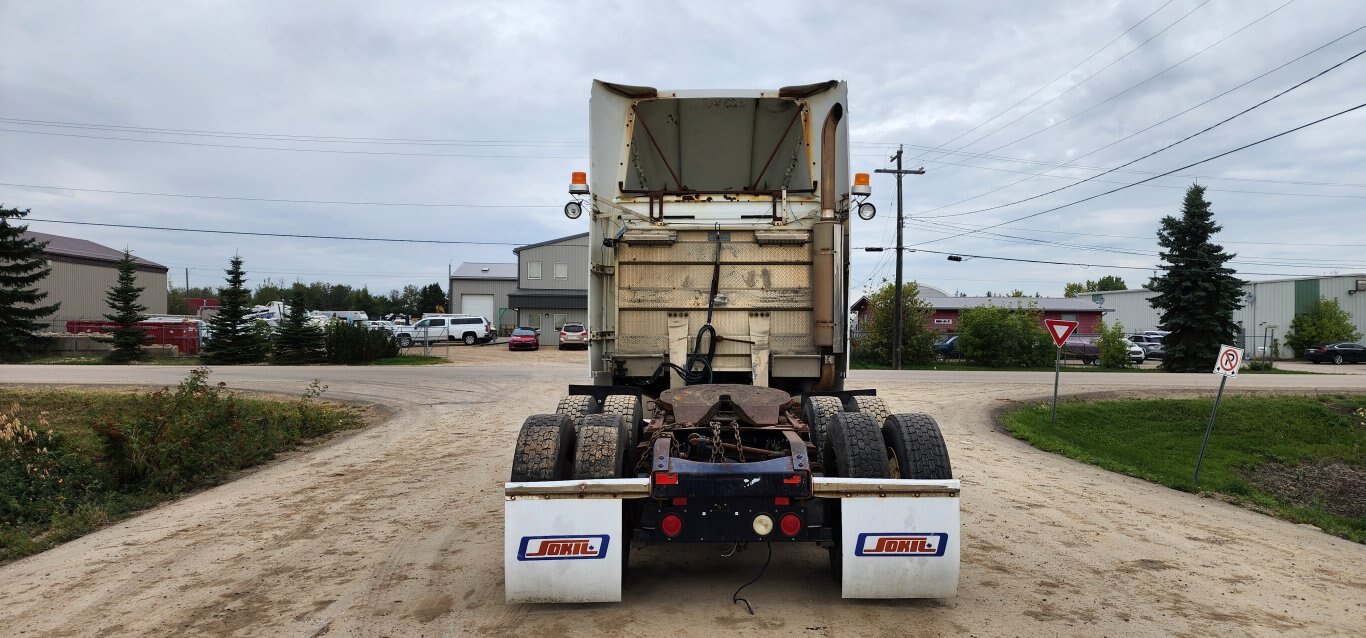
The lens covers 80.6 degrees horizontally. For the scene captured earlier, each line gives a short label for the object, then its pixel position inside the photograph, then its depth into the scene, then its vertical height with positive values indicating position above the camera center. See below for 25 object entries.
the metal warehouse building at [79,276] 49.00 +3.61
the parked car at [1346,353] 43.41 -0.55
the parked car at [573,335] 39.12 +0.10
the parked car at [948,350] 39.78 -0.51
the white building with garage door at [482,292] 58.22 +3.23
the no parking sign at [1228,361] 10.56 -0.25
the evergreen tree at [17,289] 32.75 +1.88
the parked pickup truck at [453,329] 44.22 +0.39
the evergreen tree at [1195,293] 36.88 +2.23
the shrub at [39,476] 7.49 -1.50
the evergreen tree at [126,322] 31.91 +0.47
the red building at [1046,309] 59.44 +2.40
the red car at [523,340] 39.44 -0.16
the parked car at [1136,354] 41.53 -0.66
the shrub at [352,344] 30.20 -0.32
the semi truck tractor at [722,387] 4.34 -0.37
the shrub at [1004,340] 35.44 +0.02
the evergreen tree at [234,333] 30.70 +0.06
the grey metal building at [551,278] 49.34 +3.67
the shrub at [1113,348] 37.19 -0.31
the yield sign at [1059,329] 15.55 +0.23
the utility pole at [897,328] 33.69 +0.48
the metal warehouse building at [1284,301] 51.41 +2.80
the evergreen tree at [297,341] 30.88 -0.23
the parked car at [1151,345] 44.88 -0.21
